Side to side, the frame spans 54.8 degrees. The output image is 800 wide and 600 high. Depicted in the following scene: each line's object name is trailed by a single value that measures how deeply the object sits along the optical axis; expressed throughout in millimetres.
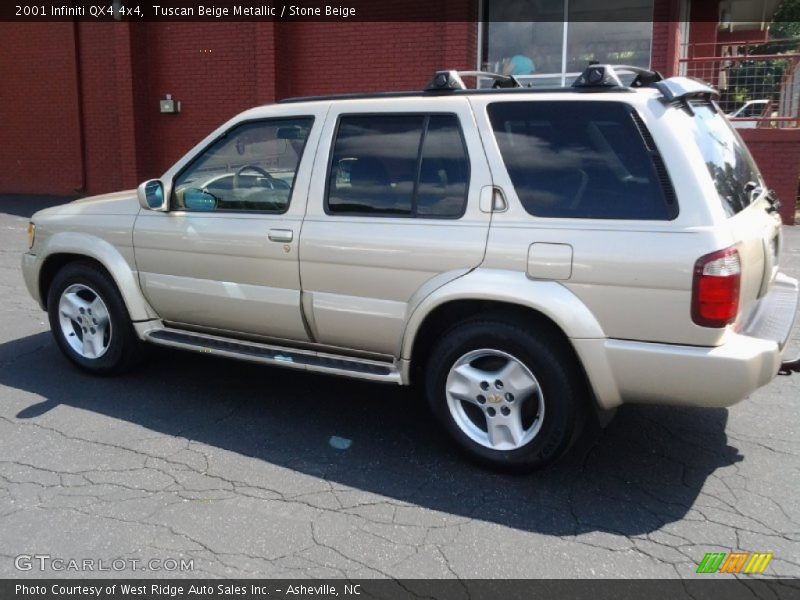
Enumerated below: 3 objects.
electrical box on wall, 14758
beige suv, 3465
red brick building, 11930
